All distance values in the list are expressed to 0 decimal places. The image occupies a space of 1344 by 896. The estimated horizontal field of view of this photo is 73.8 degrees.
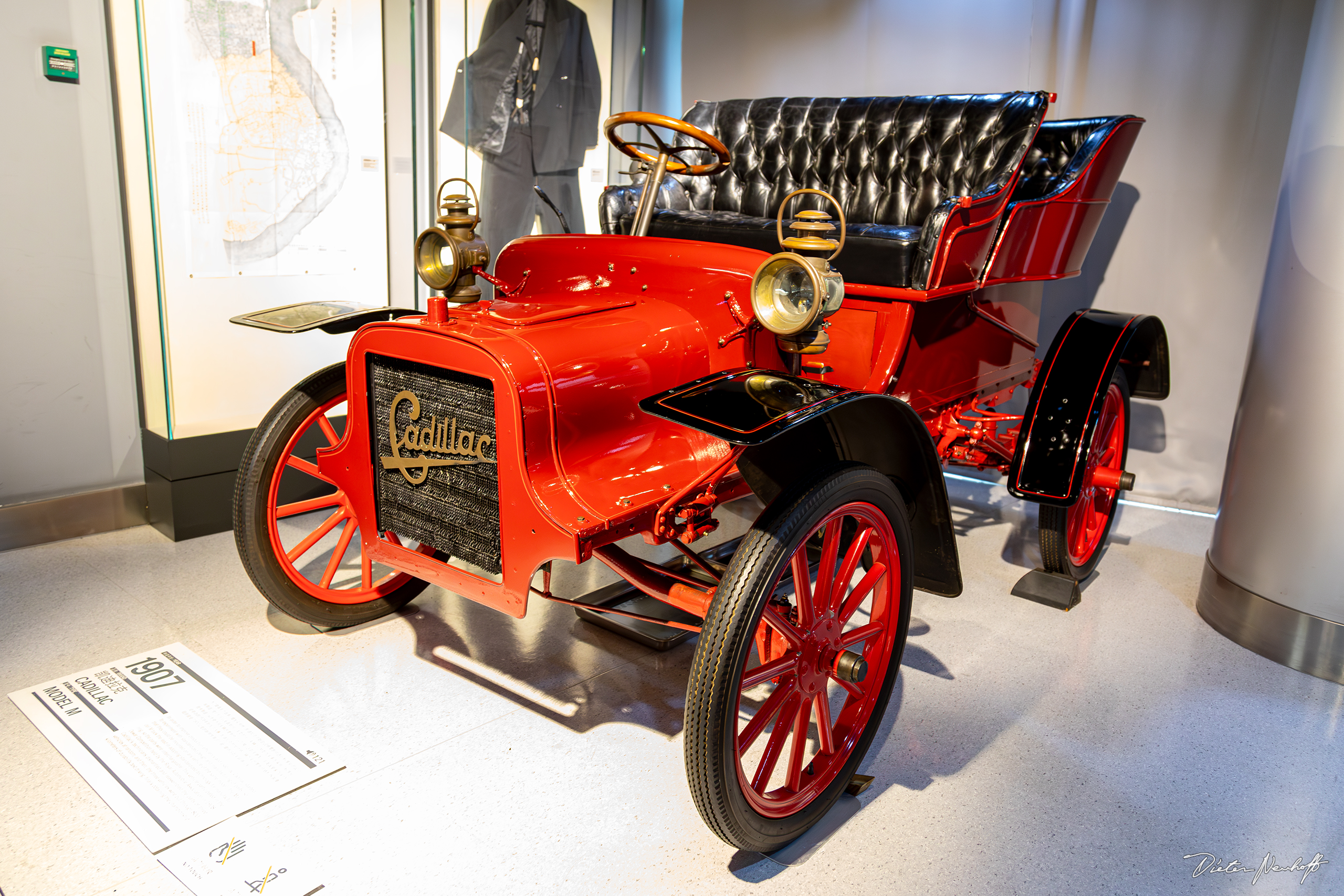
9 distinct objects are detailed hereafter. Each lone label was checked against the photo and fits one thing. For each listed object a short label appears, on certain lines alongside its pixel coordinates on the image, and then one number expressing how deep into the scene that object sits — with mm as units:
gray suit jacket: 4023
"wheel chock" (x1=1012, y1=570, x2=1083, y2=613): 3051
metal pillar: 2549
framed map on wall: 3100
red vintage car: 1767
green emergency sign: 2949
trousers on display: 4254
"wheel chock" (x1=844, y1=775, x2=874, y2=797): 2012
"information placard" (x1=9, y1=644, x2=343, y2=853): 1870
